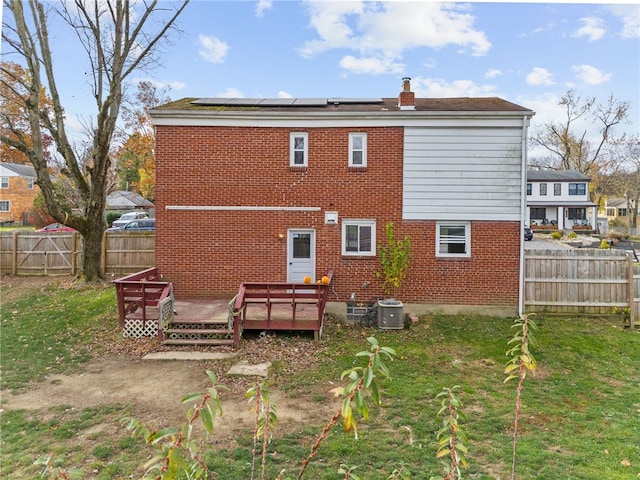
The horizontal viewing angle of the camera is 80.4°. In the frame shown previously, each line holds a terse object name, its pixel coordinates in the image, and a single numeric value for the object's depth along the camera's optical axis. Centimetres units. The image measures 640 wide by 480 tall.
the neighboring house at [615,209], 6122
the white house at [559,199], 4366
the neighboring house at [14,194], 4100
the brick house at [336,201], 1081
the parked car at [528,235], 3008
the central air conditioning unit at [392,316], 1024
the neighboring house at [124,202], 4503
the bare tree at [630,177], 4497
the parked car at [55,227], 2505
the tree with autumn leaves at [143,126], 2752
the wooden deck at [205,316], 885
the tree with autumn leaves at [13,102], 1297
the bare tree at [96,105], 1336
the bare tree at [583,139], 4203
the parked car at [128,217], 3176
